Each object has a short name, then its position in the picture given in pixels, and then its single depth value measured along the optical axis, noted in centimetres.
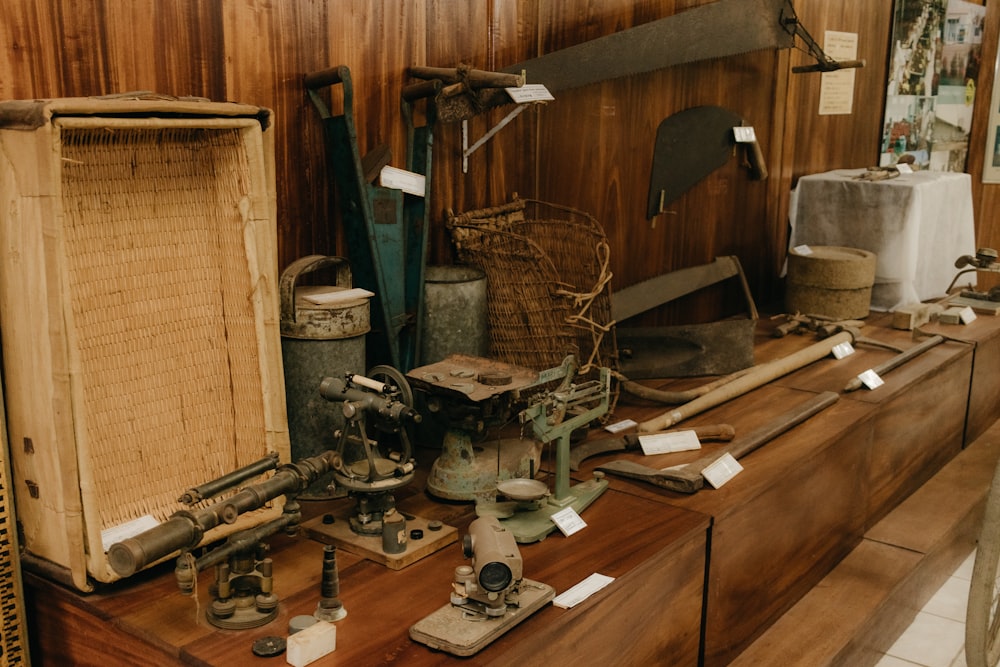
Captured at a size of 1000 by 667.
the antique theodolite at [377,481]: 194
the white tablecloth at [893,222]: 428
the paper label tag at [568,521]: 212
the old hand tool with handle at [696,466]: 238
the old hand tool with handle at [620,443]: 259
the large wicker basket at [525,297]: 276
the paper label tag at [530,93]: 250
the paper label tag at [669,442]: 265
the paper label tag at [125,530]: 179
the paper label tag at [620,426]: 281
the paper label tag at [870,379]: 325
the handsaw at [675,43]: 302
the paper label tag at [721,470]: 241
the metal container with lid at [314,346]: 219
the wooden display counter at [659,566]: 169
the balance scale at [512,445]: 212
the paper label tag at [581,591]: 179
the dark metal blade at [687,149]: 376
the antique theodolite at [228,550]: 159
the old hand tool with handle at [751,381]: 282
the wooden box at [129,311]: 168
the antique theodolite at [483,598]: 163
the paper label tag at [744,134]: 407
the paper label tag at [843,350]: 370
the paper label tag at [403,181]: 250
